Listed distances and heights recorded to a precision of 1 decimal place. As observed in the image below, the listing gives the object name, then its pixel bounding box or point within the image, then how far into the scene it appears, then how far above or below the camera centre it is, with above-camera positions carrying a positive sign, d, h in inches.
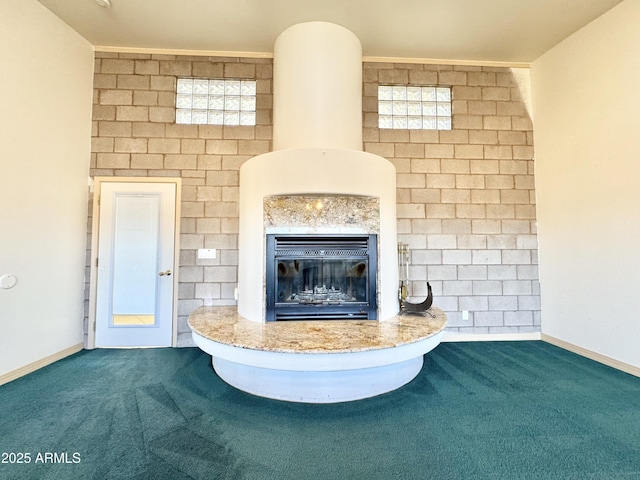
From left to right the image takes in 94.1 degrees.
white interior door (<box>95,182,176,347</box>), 135.9 -8.1
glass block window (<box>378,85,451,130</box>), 152.8 +73.9
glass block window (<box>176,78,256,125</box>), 146.3 +73.1
